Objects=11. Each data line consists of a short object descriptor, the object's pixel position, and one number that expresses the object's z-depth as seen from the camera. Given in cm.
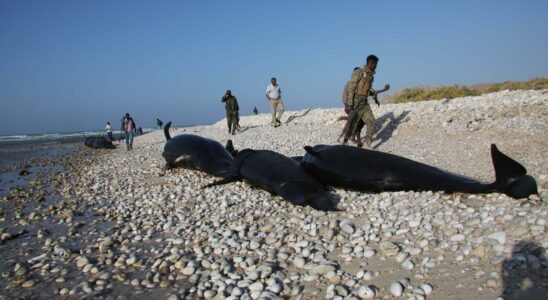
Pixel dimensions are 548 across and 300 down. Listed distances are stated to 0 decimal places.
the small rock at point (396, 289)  293
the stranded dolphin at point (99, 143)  2428
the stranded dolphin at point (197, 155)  867
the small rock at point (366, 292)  297
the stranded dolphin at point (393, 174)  427
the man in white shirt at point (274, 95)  1878
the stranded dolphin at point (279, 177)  530
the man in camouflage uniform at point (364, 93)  977
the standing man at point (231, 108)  1911
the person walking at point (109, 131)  3033
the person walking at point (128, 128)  1843
